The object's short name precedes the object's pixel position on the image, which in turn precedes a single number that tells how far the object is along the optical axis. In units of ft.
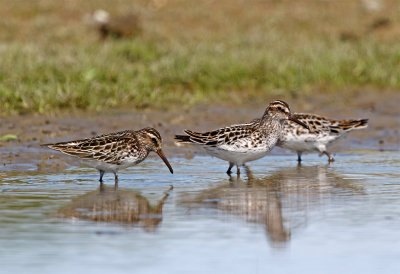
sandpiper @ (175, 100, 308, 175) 41.16
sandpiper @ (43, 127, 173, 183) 38.75
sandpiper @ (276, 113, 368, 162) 46.93
